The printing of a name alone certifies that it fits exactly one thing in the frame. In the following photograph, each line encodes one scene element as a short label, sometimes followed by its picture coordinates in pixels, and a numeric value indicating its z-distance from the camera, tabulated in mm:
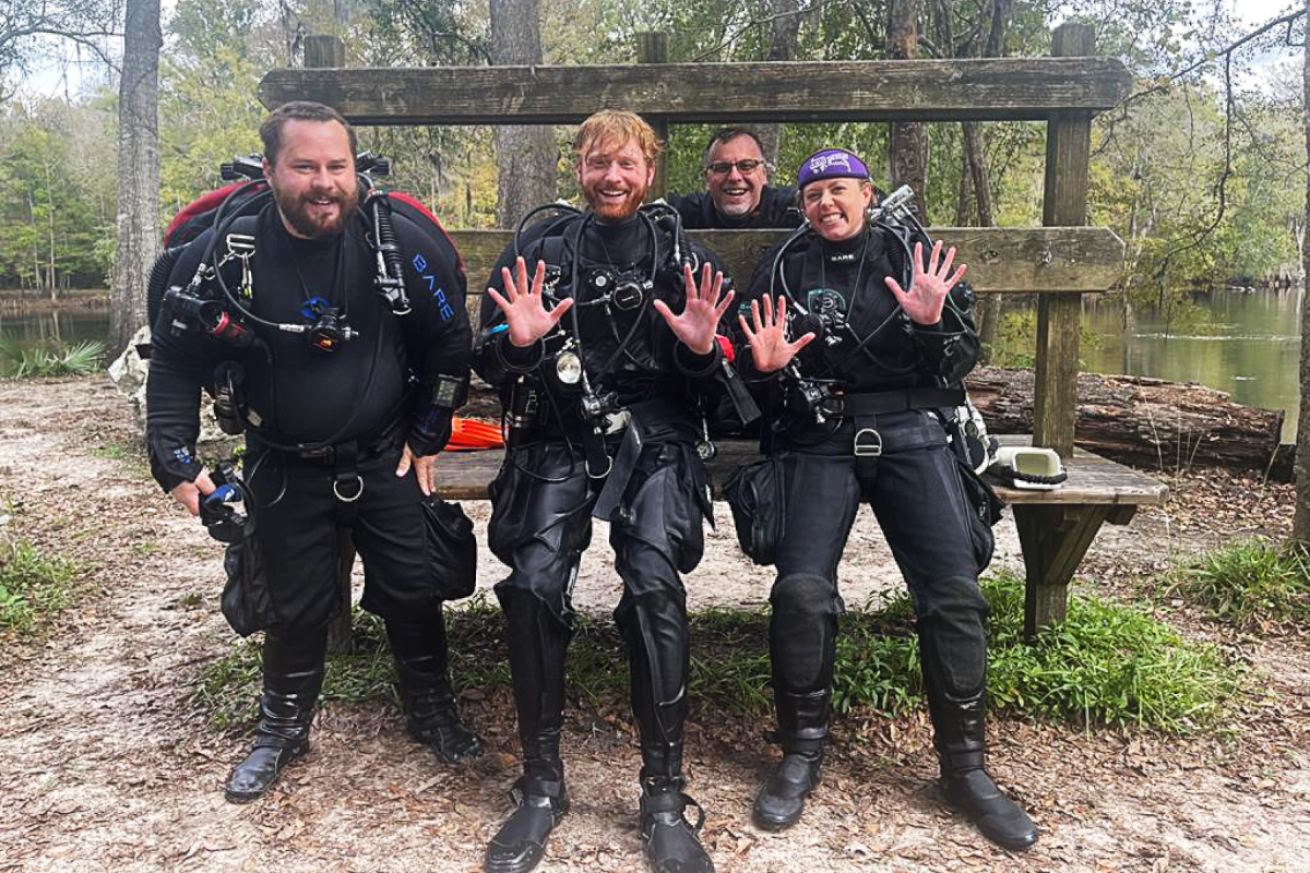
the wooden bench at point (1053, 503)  3645
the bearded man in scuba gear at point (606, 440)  3010
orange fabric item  4504
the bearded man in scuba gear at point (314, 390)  3158
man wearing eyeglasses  4336
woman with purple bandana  3178
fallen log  8281
